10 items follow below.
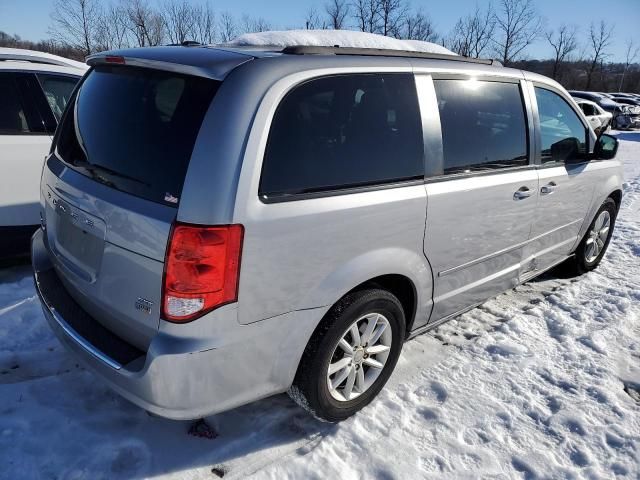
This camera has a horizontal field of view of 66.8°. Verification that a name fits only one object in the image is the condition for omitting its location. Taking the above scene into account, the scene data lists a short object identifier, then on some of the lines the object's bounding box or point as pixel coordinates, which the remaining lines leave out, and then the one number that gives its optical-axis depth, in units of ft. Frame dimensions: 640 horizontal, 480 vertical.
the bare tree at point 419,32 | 121.19
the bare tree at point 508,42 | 136.36
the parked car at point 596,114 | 51.83
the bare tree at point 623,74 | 186.67
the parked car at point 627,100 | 96.15
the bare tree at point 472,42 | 135.94
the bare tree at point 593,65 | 179.73
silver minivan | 6.12
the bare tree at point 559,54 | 169.89
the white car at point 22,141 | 12.96
